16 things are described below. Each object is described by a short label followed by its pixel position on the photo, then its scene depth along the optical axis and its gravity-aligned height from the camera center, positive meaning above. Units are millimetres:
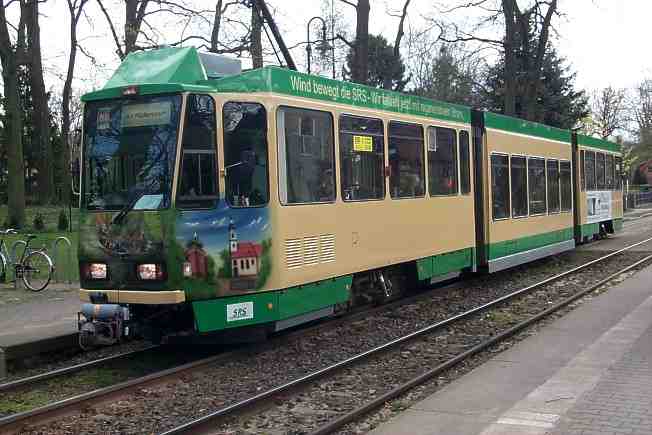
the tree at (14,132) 23047 +2643
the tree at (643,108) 71938 +8404
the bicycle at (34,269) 13289 -877
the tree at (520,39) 27312 +5984
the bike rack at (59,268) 13930 -981
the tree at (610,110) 73431 +8504
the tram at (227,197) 7828 +157
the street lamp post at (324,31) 24750 +5790
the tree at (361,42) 21531 +4678
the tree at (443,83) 46031 +7965
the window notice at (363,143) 9786 +823
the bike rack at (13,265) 13617 -827
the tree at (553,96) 37412 +5186
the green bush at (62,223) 24766 -163
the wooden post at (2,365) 7961 -1502
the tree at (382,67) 44219 +8170
